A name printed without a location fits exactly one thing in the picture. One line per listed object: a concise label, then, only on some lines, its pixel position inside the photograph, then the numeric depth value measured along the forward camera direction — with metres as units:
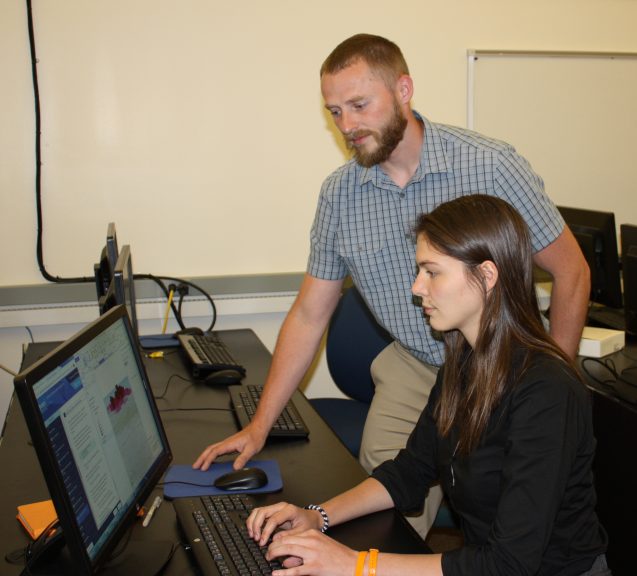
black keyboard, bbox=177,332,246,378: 2.30
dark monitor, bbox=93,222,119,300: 2.18
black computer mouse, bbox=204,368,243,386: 2.23
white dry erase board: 3.35
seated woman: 1.19
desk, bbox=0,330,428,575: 1.31
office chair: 2.79
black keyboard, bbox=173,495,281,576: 1.16
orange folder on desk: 1.30
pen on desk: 1.35
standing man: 1.99
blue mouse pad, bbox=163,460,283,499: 1.47
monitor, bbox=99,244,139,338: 1.84
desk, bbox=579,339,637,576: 2.21
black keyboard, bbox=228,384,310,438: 1.77
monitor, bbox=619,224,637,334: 2.53
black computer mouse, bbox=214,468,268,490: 1.47
